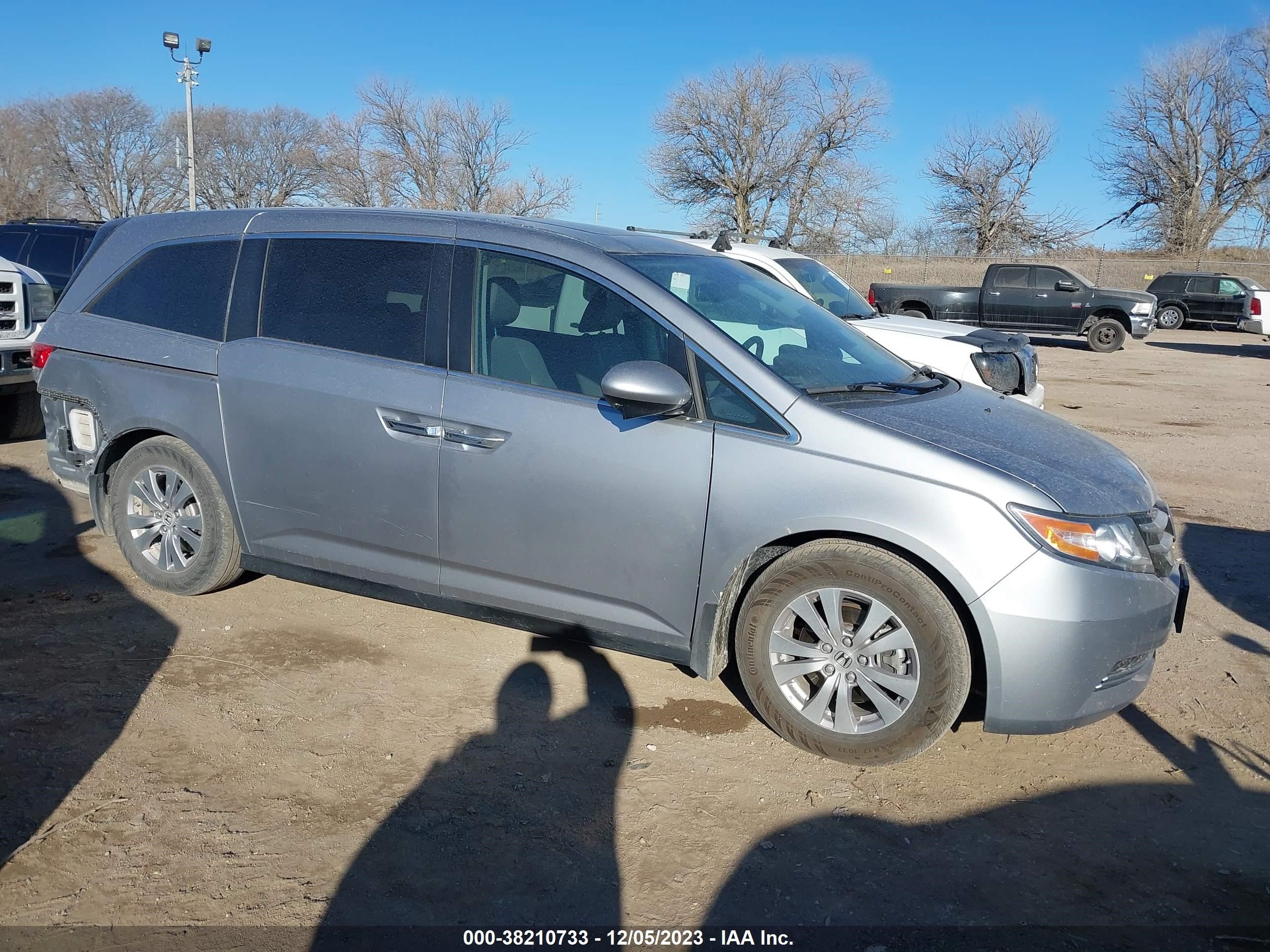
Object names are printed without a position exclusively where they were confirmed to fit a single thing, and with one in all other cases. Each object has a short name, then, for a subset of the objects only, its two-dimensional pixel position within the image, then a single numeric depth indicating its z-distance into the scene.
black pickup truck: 21.89
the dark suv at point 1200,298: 27.78
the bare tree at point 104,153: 47.34
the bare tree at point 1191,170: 47.38
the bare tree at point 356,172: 43.97
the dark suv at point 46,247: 12.43
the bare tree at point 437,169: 42.69
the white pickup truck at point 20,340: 8.21
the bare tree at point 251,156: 47.91
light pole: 24.45
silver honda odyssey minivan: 3.36
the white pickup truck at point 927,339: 8.52
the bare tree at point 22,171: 45.44
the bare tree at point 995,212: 51.25
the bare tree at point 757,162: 45.56
